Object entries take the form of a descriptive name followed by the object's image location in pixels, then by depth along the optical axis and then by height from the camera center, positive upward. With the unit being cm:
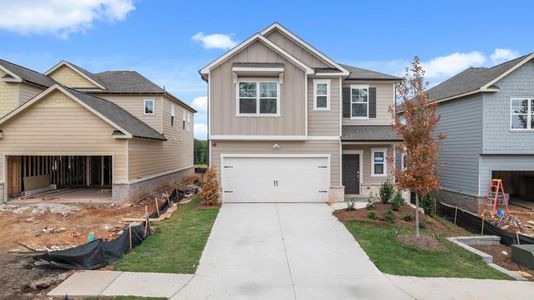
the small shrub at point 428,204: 1393 -224
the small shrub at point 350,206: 1315 -220
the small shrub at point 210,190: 1421 -174
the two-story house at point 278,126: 1493 +93
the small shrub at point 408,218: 1209 -244
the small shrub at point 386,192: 1422 -180
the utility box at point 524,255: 902 -285
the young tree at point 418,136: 928 +32
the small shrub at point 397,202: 1320 -207
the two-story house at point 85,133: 1529 +65
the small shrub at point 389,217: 1171 -234
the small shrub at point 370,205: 1327 -221
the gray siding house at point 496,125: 1602 +107
